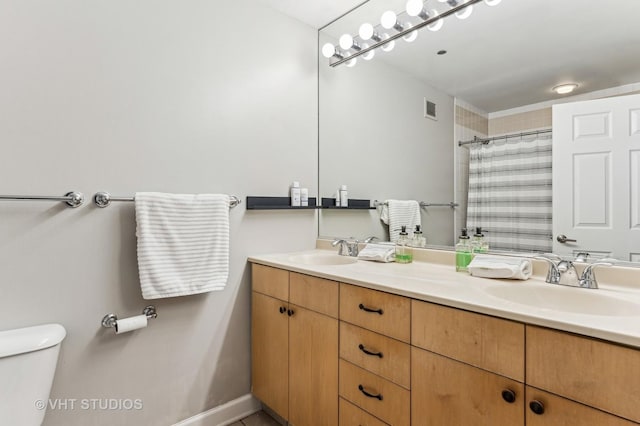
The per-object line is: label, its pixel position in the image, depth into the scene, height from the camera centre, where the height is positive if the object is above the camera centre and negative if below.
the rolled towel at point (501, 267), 1.23 -0.21
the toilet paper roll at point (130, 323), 1.33 -0.46
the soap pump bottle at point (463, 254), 1.43 -0.18
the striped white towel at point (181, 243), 1.36 -0.13
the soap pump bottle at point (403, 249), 1.68 -0.19
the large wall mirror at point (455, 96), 1.24 +0.54
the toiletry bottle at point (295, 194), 1.96 +0.11
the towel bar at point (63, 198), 1.13 +0.05
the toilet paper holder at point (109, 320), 1.35 -0.45
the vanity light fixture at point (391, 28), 1.55 +0.99
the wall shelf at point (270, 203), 1.79 +0.05
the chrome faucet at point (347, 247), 1.95 -0.21
